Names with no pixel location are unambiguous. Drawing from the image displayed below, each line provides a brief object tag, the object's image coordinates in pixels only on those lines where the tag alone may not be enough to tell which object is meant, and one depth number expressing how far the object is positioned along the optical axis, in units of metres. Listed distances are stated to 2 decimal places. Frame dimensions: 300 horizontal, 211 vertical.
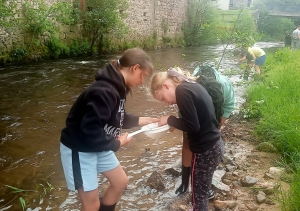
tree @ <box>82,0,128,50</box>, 10.03
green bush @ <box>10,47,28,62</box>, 7.81
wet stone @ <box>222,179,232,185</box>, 2.39
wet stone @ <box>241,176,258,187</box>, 2.29
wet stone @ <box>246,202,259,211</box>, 2.01
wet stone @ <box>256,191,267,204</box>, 2.07
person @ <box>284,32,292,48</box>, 14.36
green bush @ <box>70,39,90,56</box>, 9.89
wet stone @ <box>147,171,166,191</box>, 2.39
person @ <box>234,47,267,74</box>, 6.07
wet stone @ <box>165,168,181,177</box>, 2.62
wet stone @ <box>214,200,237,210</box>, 2.06
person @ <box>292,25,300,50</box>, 10.55
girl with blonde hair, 1.64
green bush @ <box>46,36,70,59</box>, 8.95
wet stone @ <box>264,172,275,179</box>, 2.37
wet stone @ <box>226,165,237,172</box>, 2.60
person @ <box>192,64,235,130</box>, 2.22
